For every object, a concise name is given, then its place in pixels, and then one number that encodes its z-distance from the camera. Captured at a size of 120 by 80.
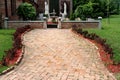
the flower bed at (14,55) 5.38
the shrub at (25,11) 13.87
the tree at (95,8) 14.78
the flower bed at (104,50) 5.53
